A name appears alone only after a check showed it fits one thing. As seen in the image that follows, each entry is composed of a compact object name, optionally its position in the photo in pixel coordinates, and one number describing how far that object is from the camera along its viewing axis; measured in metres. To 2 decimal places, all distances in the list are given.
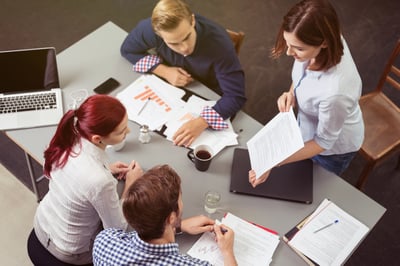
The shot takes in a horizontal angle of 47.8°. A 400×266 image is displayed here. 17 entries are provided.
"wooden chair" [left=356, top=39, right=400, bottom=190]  2.55
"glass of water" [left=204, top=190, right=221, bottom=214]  1.90
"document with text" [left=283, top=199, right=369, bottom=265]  1.82
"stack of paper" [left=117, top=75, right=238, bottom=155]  2.17
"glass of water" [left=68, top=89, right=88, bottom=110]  2.24
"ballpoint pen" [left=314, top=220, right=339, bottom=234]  1.88
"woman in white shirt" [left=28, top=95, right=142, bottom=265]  1.67
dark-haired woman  1.73
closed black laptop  1.97
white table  1.92
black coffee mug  2.00
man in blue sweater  2.06
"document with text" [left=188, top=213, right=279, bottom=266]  1.78
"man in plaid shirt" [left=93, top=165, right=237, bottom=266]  1.46
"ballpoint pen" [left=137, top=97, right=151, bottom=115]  2.23
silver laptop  2.17
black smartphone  2.30
